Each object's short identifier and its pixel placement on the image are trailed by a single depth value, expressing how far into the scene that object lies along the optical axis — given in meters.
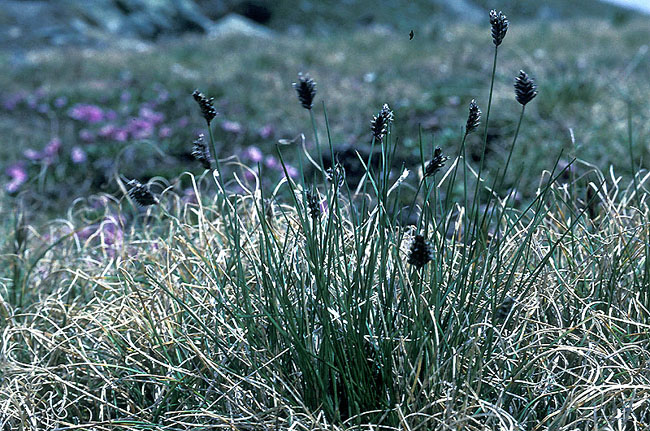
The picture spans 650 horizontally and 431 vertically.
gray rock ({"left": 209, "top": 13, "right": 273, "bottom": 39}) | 17.80
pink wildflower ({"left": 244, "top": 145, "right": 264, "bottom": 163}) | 4.14
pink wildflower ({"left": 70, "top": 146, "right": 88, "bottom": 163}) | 4.80
